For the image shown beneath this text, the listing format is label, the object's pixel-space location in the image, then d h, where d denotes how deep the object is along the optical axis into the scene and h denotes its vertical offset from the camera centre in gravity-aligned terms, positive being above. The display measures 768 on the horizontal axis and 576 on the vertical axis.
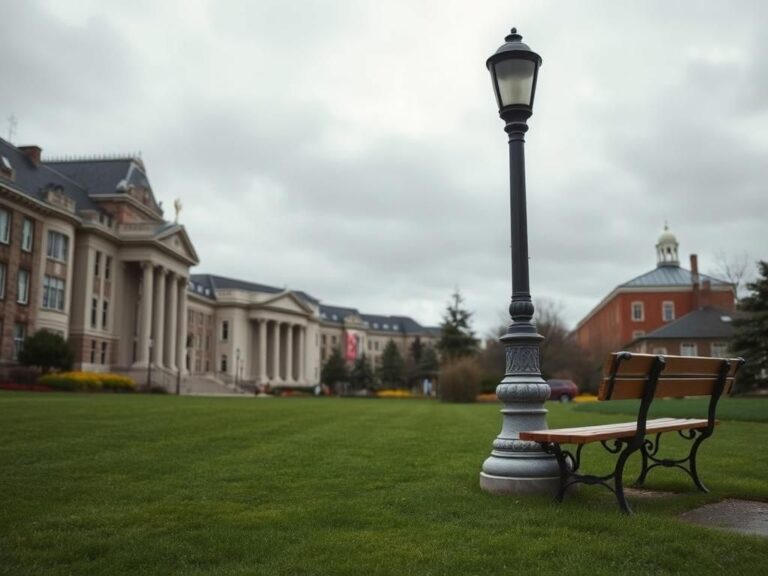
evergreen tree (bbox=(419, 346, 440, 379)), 82.68 +0.80
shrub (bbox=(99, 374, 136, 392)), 45.28 -1.09
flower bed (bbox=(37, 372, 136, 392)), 39.94 -0.90
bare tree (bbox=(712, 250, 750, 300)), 56.78 +8.13
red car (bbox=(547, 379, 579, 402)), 47.81 -1.35
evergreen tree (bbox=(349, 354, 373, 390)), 99.62 -0.97
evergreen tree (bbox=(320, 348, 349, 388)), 98.88 -0.38
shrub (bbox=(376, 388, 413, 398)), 70.69 -2.70
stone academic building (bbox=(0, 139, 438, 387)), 44.44 +7.90
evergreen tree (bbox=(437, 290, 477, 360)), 60.38 +3.42
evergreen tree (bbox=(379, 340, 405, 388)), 102.06 -0.16
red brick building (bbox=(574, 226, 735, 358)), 70.00 +8.32
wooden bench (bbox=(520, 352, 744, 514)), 5.60 -0.19
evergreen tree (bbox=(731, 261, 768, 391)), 32.69 +1.91
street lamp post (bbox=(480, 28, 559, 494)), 6.53 +0.31
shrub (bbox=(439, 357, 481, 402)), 42.06 -0.66
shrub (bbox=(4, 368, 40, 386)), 38.91 -0.55
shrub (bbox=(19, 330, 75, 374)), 41.47 +0.98
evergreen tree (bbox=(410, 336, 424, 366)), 120.30 +3.80
